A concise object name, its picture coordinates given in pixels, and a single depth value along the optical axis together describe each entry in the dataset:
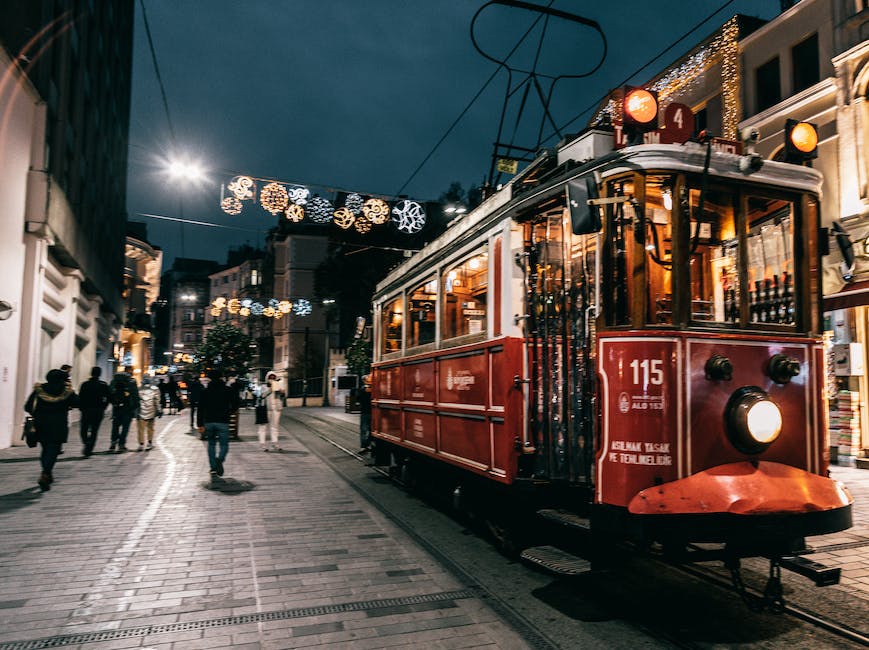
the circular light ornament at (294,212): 14.08
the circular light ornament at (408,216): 15.08
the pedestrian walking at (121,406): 13.38
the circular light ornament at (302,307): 27.76
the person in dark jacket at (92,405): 11.98
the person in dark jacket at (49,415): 8.74
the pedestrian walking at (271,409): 14.16
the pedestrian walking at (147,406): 13.70
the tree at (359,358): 35.91
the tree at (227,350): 48.31
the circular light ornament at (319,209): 14.17
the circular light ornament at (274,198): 13.73
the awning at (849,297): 10.89
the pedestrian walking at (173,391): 25.92
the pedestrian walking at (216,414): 10.03
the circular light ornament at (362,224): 14.96
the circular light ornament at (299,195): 14.09
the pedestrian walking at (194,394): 18.73
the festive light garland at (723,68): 15.23
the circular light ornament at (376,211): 14.76
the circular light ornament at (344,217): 14.60
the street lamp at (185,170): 14.11
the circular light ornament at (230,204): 13.61
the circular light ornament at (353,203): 14.79
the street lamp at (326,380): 45.41
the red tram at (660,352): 4.14
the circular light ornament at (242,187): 13.50
